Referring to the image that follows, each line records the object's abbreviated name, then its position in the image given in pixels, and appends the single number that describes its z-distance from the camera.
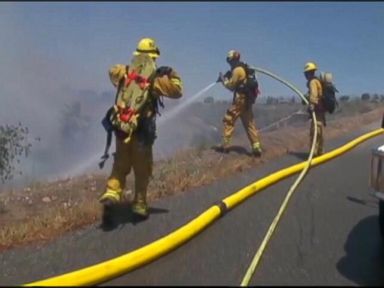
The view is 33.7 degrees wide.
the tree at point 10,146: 12.27
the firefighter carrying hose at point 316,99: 11.45
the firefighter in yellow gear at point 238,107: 11.20
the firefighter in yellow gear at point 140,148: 6.61
